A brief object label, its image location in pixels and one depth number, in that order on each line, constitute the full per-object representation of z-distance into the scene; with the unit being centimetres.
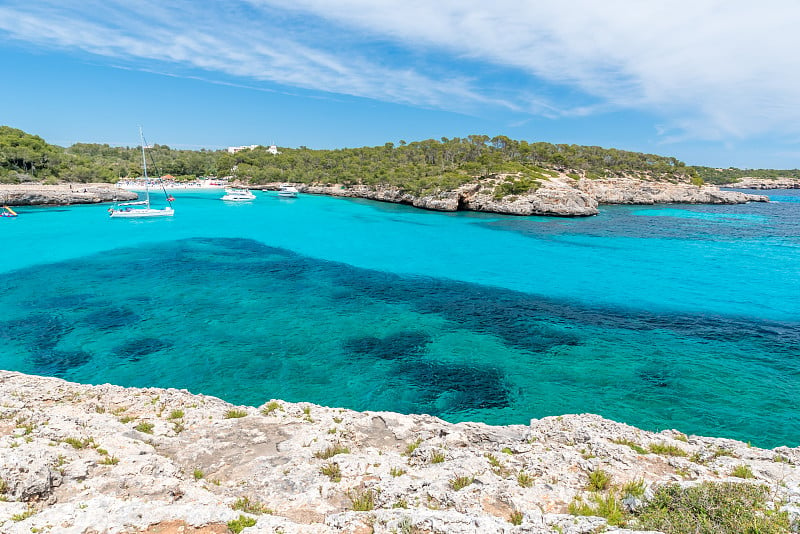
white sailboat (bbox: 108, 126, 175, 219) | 7856
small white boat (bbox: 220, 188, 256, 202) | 11744
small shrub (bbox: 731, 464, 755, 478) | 961
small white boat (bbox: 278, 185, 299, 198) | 13738
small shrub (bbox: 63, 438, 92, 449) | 1046
